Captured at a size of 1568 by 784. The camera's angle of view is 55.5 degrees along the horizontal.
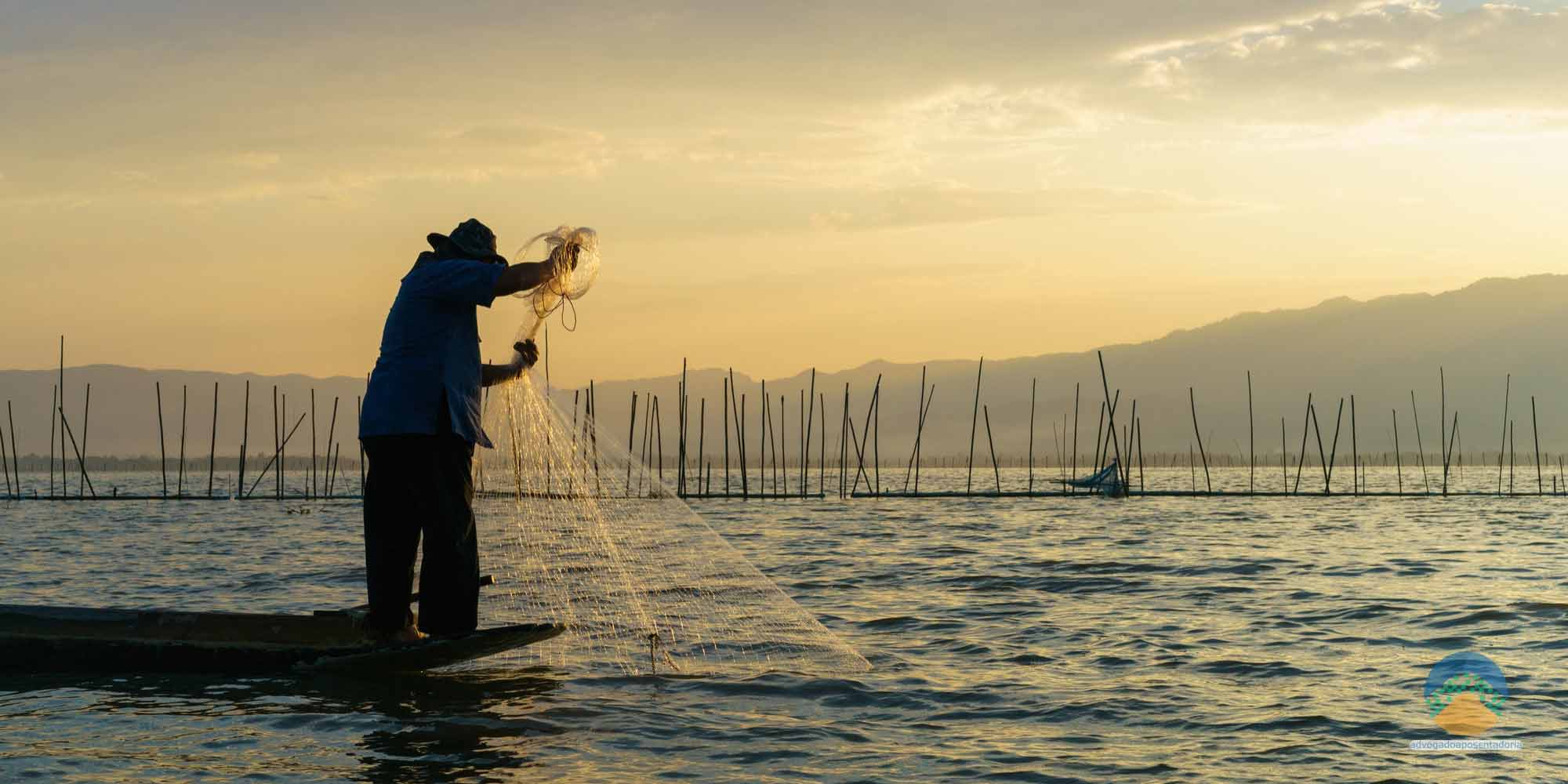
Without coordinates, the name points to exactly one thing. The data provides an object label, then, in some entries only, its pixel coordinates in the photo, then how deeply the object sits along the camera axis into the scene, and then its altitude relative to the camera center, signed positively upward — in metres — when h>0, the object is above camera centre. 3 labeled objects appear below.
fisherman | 7.75 +0.23
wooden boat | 8.71 -1.00
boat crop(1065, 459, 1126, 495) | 55.44 -0.26
